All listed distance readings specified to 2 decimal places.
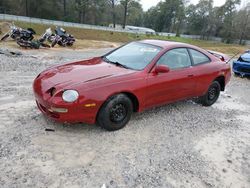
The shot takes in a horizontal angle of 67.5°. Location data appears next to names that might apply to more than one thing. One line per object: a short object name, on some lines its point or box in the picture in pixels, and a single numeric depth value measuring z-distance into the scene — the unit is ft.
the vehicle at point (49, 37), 38.37
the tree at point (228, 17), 140.23
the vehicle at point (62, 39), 38.00
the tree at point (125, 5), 130.12
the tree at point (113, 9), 127.52
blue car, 23.85
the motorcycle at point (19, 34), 34.67
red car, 9.08
